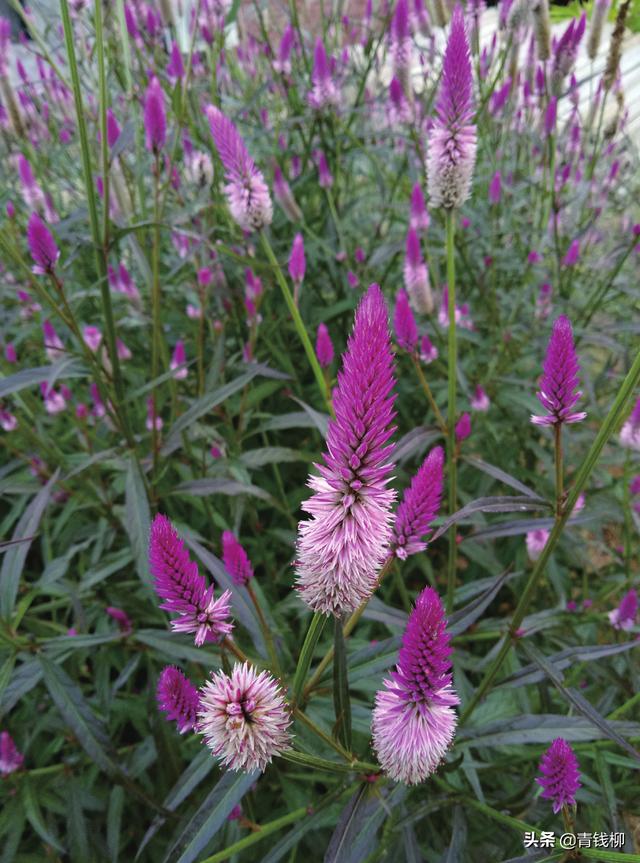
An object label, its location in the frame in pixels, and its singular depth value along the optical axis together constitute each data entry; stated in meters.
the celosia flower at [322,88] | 0.59
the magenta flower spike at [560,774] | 0.25
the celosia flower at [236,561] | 0.27
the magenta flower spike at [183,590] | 0.21
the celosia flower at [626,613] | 0.37
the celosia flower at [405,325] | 0.37
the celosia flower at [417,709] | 0.21
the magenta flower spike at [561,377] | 0.24
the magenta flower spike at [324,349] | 0.39
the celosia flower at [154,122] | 0.42
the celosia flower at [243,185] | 0.39
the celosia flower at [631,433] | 0.45
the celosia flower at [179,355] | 0.51
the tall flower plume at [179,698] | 0.24
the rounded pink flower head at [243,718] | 0.21
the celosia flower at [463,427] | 0.37
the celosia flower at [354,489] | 0.18
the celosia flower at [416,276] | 0.45
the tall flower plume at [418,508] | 0.24
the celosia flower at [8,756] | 0.40
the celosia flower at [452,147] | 0.34
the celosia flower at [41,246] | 0.37
